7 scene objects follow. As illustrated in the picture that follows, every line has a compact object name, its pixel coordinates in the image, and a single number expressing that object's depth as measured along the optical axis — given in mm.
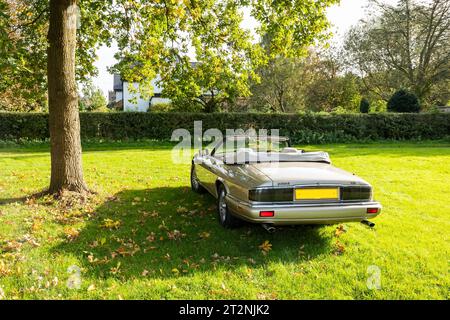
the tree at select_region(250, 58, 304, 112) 31344
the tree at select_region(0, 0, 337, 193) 6473
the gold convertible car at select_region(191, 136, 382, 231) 4219
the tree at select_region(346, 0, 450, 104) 27750
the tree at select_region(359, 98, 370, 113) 25844
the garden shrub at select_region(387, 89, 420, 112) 22594
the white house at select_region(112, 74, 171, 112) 43216
